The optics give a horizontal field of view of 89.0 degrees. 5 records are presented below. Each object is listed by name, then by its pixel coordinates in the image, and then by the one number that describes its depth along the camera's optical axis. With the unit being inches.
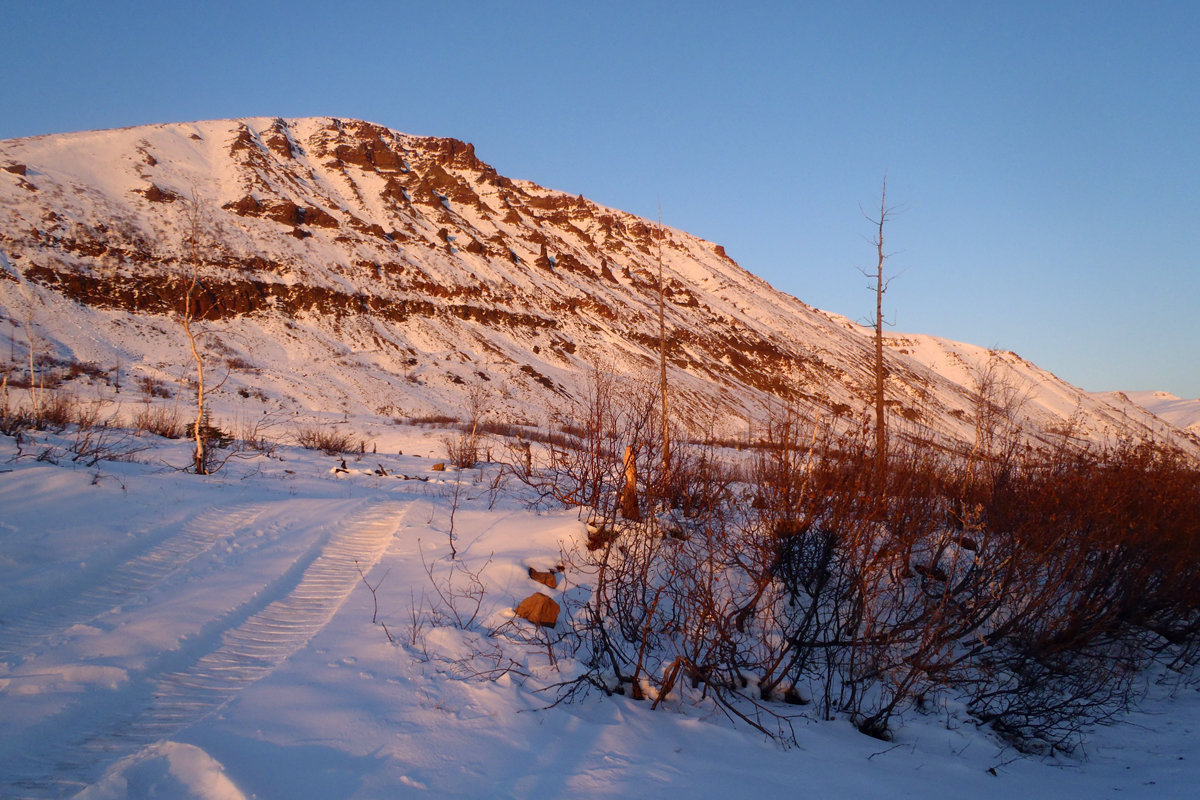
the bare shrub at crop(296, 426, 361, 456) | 580.5
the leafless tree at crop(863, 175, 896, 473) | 517.5
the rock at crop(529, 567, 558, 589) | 231.1
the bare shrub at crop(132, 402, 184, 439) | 523.7
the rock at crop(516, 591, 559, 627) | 199.9
